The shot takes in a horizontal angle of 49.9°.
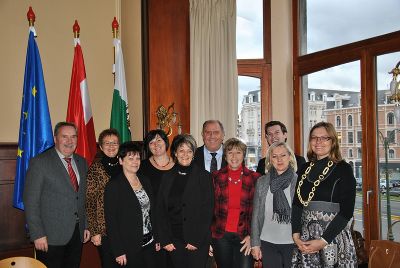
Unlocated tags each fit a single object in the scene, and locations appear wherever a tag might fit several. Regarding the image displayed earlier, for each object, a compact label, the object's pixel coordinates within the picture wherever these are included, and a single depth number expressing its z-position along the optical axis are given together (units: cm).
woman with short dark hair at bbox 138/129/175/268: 321
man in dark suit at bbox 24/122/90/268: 302
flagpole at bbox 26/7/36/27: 386
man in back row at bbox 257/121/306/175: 368
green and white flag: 435
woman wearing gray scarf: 293
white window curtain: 507
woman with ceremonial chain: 247
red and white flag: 405
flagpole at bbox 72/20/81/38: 416
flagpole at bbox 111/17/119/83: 435
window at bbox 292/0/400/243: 404
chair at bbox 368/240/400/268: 259
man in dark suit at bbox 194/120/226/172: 364
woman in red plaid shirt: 314
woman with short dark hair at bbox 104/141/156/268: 294
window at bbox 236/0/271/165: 510
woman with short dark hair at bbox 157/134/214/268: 309
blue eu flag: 367
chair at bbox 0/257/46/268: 233
